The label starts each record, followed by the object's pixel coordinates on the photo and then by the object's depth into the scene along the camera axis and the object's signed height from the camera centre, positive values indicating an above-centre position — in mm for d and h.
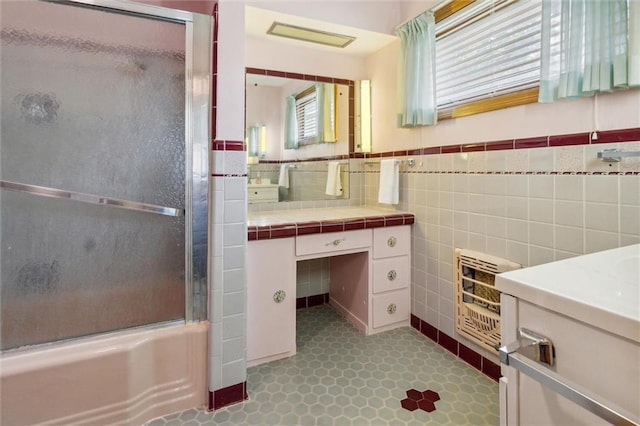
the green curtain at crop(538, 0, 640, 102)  1103 +597
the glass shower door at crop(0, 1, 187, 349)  1289 +193
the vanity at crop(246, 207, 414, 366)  1743 -329
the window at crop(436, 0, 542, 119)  1491 +796
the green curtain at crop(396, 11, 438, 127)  1935 +843
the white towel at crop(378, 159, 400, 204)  2189 +190
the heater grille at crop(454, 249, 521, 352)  1599 -434
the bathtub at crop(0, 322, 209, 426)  1224 -663
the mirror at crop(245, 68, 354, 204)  2258 +458
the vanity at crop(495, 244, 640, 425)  516 -238
